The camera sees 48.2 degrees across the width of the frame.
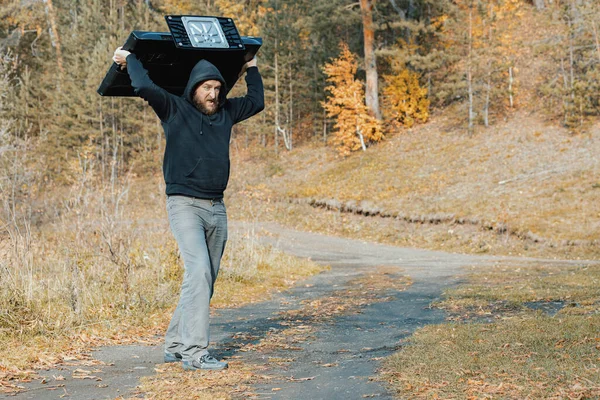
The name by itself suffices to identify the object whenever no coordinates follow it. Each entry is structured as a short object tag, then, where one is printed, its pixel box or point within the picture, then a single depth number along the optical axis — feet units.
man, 16.48
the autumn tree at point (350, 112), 116.47
